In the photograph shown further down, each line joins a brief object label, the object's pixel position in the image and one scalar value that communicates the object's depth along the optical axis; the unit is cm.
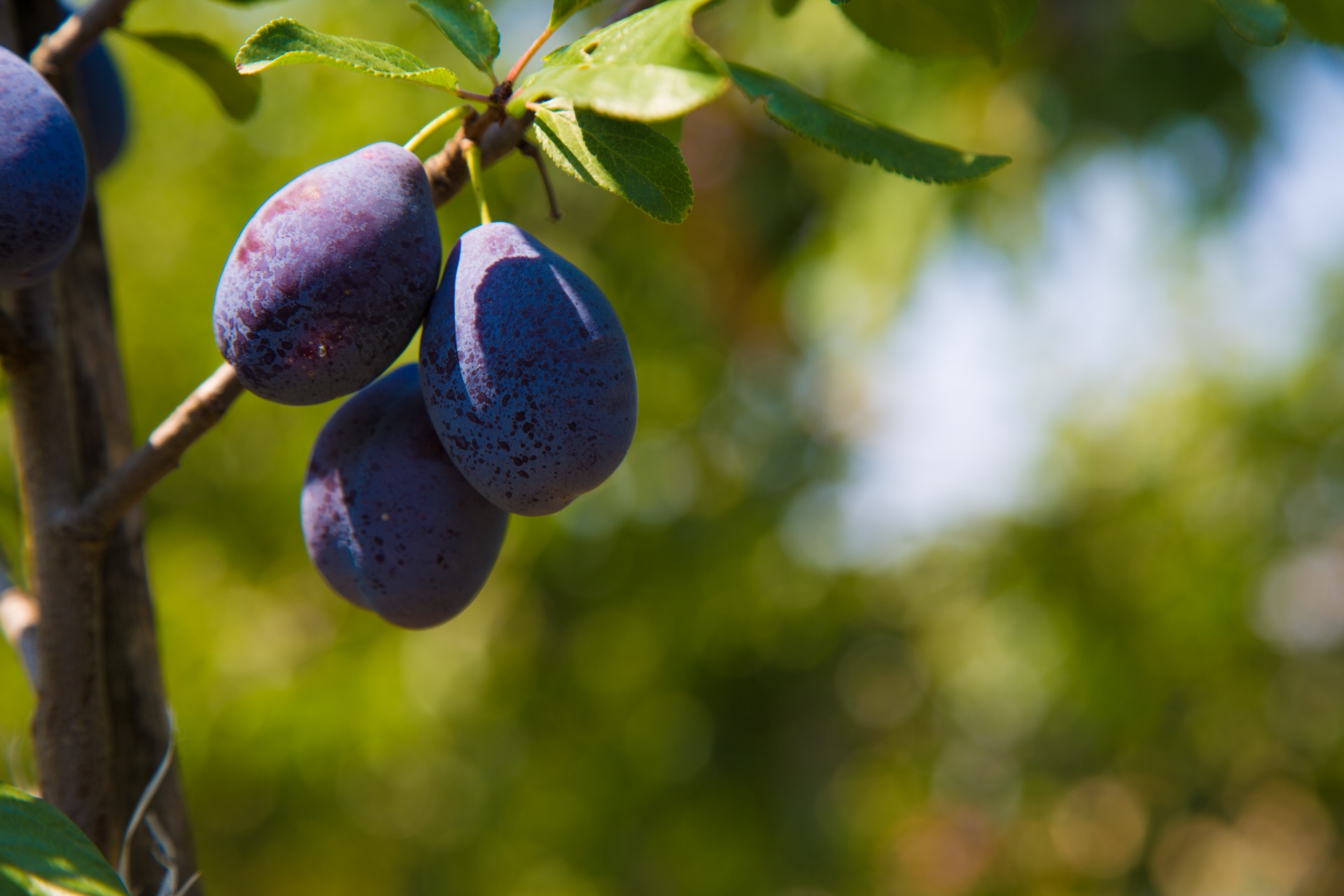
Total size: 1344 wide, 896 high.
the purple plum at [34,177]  49
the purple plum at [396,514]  52
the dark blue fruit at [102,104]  58
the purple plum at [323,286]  49
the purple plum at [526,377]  49
